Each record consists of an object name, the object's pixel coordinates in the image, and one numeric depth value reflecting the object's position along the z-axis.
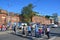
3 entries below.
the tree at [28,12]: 28.60
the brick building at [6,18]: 20.95
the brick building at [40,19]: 32.09
